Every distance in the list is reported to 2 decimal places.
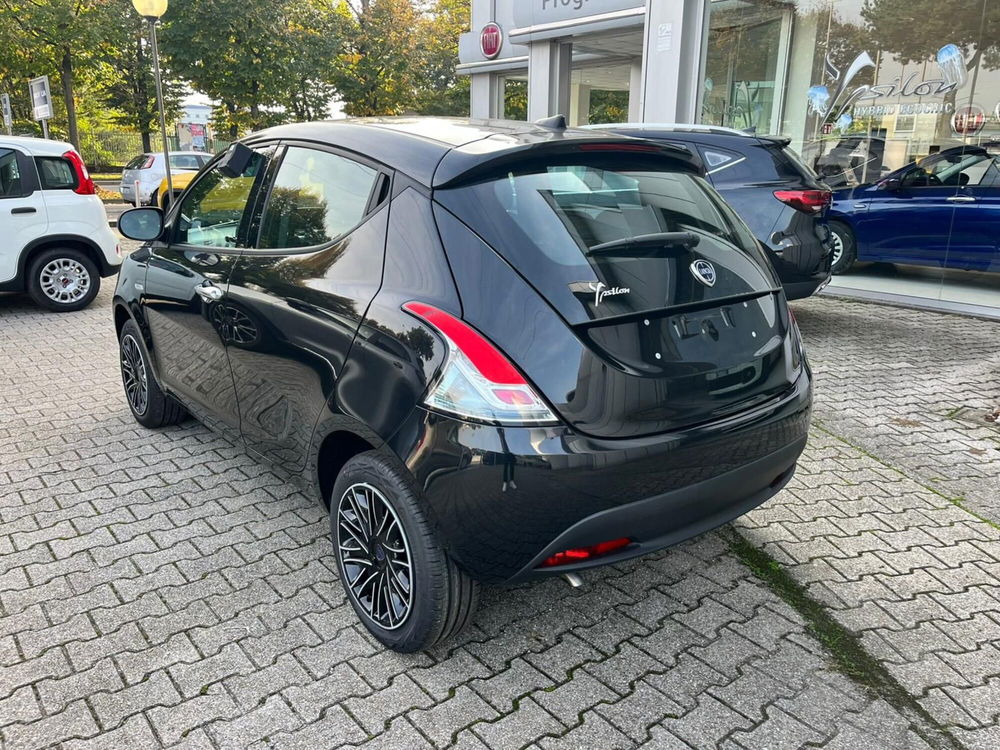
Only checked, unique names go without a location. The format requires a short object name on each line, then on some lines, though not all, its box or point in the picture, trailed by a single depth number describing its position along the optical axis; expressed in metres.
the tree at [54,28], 21.09
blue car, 8.73
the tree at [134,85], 31.20
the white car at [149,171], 20.86
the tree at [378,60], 37.56
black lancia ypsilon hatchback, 2.31
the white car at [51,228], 8.05
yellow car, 18.78
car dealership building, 8.99
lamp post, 12.33
